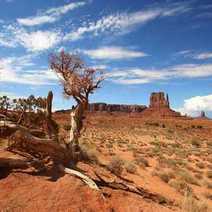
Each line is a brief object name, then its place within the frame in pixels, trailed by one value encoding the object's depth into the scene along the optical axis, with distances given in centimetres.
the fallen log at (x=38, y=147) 672
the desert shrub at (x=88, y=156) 912
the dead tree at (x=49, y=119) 834
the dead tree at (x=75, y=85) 868
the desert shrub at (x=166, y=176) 1014
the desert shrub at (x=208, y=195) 887
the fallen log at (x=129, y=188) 672
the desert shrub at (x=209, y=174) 1176
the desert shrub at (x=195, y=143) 2561
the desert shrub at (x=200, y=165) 1363
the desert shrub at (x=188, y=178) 1038
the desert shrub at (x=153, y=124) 6199
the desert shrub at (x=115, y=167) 914
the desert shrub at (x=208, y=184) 1012
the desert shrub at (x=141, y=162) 1230
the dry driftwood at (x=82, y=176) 594
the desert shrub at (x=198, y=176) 1140
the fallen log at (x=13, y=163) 605
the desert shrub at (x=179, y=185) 909
